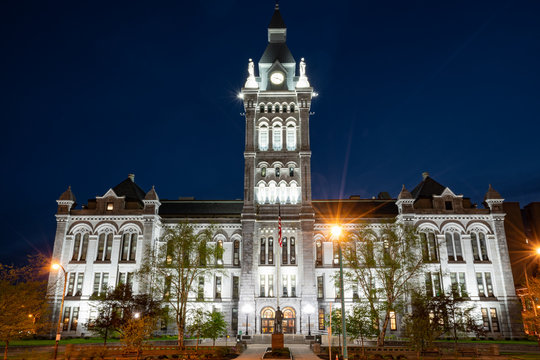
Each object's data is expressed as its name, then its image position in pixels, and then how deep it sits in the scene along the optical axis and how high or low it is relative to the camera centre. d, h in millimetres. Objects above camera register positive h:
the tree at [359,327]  36812 -1639
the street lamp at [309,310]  50656 -186
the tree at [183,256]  44312 +5688
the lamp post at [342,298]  21625 +555
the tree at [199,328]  35562 -1678
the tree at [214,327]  37062 -1600
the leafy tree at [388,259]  41344 +5023
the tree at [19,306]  28359 +305
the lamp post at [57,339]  28816 -2003
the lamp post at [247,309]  50844 -22
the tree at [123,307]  38656 +248
